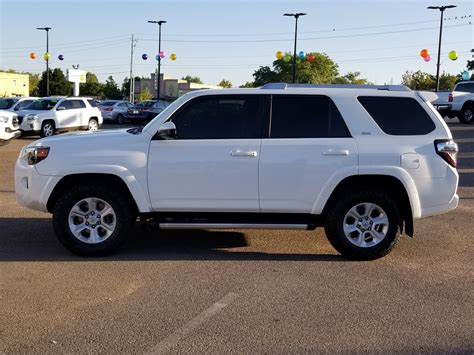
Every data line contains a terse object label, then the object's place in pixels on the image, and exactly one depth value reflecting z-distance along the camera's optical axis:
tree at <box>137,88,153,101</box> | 75.79
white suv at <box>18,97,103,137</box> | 21.70
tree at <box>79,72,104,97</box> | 95.88
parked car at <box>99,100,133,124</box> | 35.41
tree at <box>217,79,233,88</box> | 120.29
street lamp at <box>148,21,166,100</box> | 48.62
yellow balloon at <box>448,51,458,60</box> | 33.87
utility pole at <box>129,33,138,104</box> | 67.12
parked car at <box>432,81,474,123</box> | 25.20
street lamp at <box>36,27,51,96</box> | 51.41
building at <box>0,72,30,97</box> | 93.81
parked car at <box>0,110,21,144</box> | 14.81
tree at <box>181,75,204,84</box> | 148.04
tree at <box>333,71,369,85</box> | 112.99
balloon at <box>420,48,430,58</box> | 33.34
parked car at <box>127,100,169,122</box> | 33.75
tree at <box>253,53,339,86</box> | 99.31
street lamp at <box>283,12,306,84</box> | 44.44
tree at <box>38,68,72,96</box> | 72.62
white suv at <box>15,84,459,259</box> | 6.18
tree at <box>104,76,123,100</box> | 95.25
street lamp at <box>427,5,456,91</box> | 36.38
